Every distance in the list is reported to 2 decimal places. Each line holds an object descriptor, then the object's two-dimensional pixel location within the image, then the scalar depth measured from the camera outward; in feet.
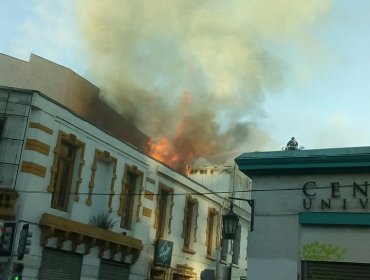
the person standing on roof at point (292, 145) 45.34
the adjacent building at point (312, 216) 37.81
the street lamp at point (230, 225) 43.37
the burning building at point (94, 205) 56.18
